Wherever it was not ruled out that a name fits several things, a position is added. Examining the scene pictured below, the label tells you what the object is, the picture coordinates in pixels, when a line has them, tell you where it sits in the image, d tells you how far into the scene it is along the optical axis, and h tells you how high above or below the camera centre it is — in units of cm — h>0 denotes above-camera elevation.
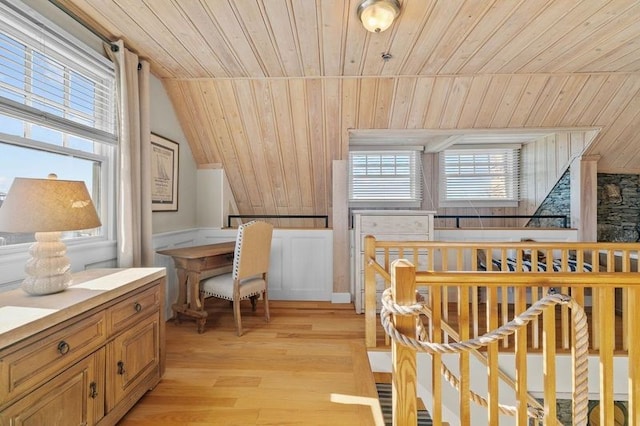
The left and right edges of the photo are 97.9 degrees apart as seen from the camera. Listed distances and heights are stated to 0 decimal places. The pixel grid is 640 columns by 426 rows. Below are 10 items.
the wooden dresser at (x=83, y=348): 98 -58
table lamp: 116 -2
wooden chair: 240 -53
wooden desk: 245 -52
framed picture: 258 +39
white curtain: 199 +39
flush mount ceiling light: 161 +118
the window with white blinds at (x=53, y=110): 144 +63
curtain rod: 167 +125
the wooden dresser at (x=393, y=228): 288 -16
